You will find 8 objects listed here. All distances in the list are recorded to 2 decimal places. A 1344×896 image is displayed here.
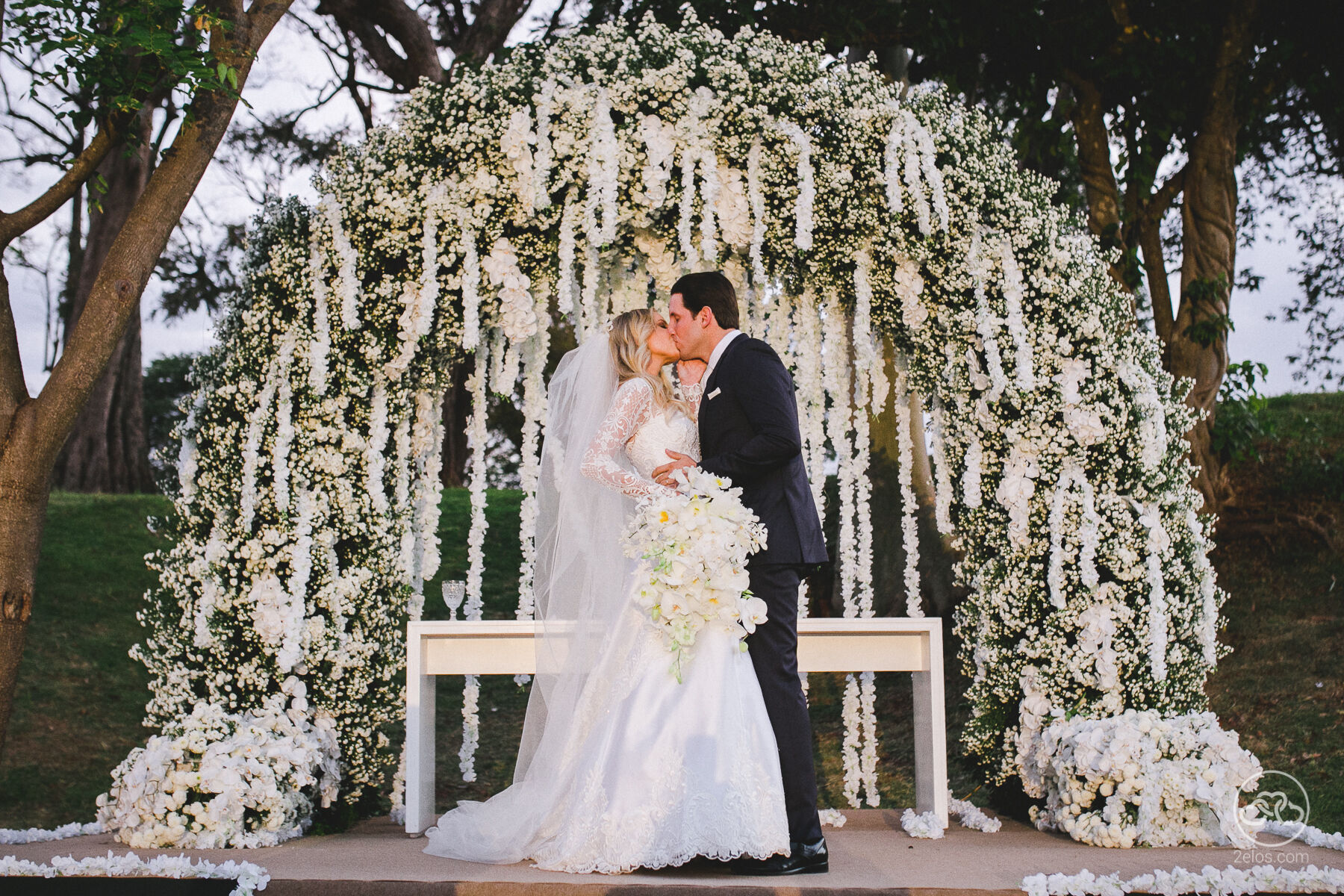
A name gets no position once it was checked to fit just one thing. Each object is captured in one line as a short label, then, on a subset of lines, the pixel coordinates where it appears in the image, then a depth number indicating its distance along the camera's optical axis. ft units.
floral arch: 14.39
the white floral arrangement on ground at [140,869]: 11.07
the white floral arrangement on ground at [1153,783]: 12.83
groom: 11.39
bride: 10.77
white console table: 14.52
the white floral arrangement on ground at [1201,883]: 10.48
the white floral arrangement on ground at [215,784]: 12.82
